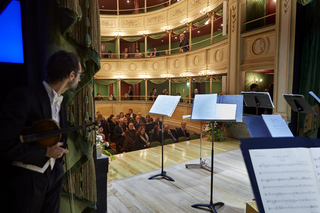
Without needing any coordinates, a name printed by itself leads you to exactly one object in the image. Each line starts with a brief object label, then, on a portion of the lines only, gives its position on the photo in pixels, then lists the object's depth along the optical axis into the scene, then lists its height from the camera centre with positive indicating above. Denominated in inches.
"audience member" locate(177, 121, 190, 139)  277.6 -52.9
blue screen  53.3 +15.5
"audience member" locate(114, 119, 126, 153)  237.8 -50.1
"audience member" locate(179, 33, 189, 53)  430.7 +105.4
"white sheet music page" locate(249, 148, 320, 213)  36.3 -15.6
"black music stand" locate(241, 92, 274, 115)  183.6 -5.0
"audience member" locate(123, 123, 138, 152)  219.9 -51.8
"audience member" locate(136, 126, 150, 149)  227.7 -52.5
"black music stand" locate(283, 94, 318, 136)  156.9 -7.5
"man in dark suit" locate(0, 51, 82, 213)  39.6 -10.6
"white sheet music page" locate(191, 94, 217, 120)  104.3 -7.3
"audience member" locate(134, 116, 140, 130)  306.3 -44.5
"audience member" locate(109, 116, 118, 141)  271.7 -42.6
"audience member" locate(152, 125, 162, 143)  264.7 -54.0
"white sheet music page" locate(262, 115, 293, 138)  82.1 -13.1
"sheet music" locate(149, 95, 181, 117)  127.4 -7.4
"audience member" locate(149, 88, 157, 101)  497.5 -3.7
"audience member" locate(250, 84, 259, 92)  257.2 +7.3
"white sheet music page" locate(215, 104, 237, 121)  103.7 -9.4
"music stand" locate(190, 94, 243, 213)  102.8 -9.1
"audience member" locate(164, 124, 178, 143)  275.3 -54.8
